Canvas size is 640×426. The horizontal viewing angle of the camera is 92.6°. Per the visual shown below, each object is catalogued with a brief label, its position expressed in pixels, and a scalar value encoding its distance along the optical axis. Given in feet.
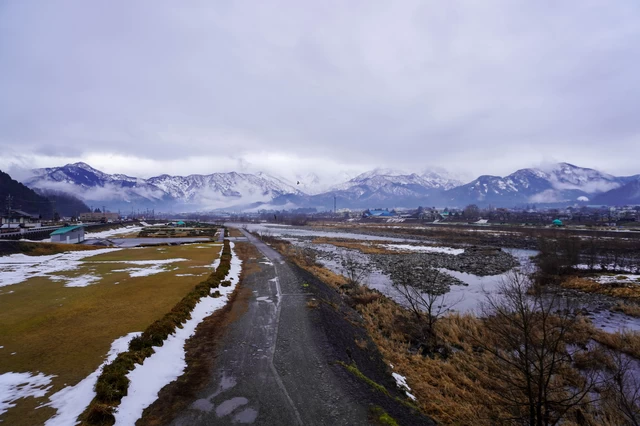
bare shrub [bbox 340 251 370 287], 92.50
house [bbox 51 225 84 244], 156.35
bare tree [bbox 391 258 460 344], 54.31
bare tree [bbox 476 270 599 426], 24.68
